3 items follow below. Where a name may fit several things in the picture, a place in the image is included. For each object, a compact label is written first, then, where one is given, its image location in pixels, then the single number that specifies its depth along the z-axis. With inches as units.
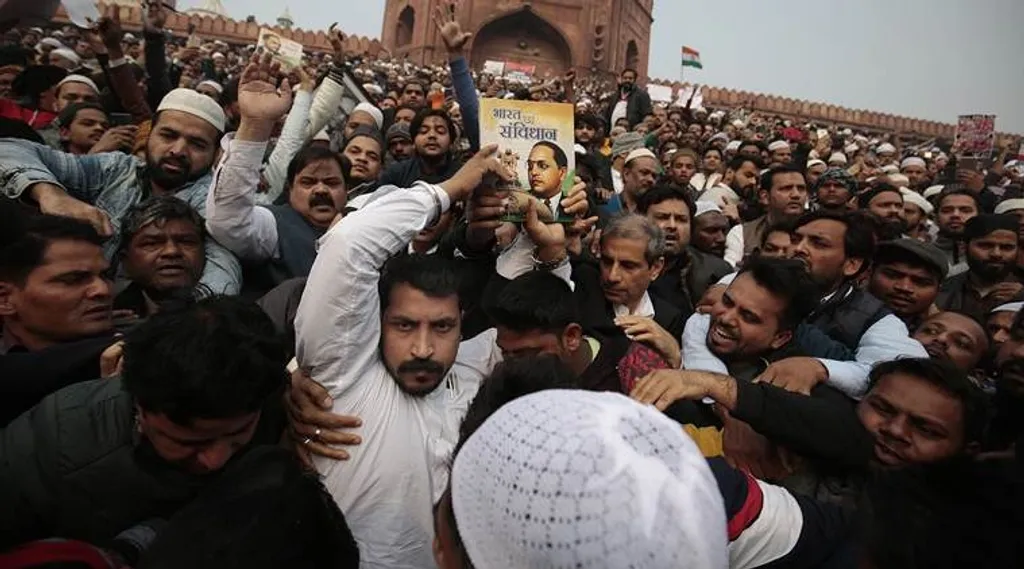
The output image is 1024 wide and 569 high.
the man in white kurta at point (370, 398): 60.0
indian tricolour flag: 791.1
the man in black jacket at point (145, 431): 51.3
